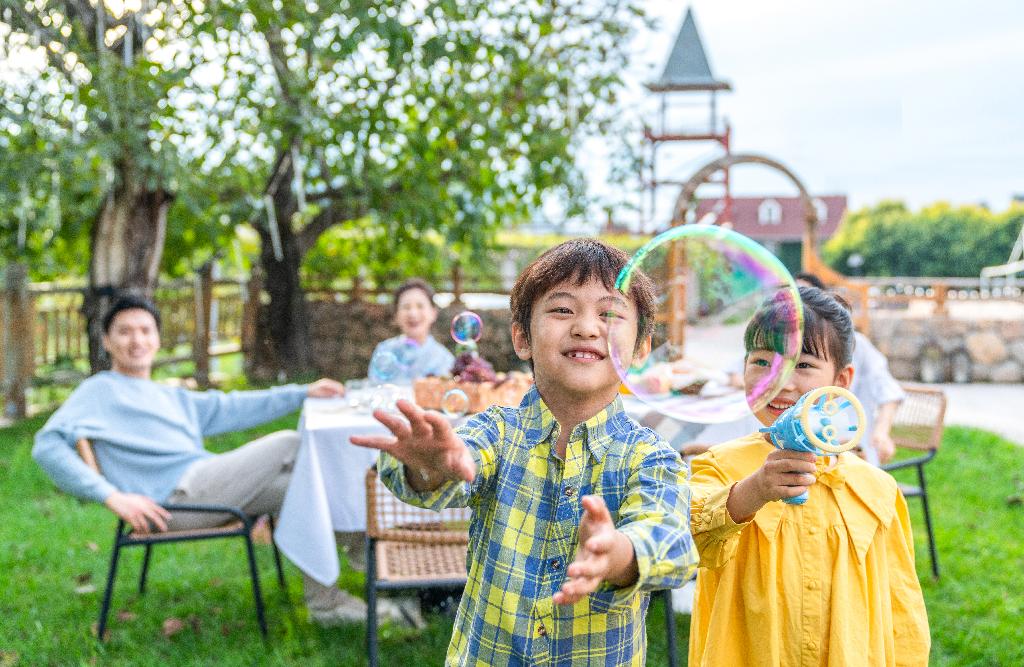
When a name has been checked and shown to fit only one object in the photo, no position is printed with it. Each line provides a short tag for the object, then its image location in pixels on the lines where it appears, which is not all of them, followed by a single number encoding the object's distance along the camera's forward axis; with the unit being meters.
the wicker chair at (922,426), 4.30
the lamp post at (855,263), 35.59
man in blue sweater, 3.43
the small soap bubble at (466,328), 3.86
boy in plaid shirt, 1.41
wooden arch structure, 8.64
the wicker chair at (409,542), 2.97
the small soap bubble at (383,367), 4.14
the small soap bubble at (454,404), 3.54
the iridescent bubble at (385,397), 3.67
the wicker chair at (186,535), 3.35
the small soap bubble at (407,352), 4.88
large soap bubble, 1.68
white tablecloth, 3.44
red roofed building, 41.34
